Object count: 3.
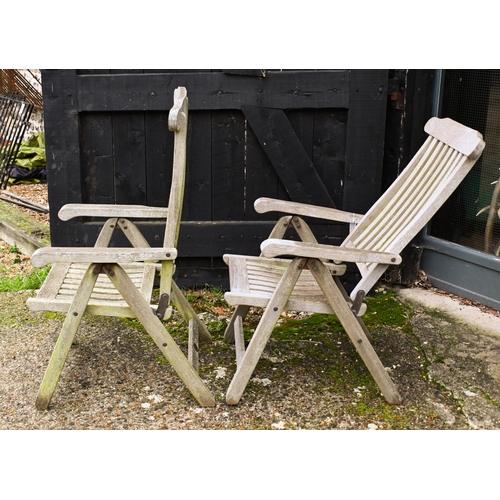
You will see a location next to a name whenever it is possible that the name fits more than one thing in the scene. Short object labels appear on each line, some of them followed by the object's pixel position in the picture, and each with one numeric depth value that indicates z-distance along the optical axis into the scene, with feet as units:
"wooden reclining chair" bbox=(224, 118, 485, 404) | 9.52
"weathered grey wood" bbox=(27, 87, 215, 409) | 9.16
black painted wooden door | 13.61
